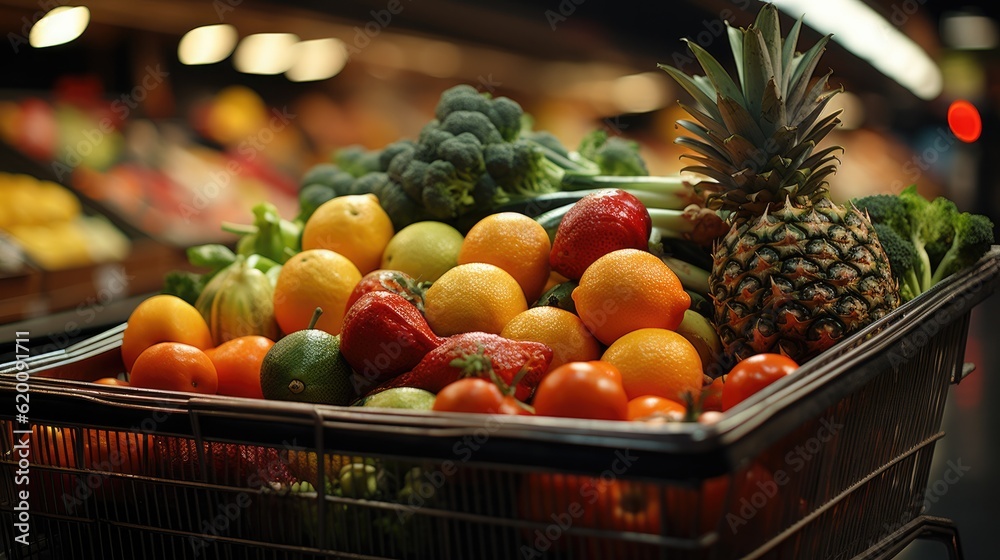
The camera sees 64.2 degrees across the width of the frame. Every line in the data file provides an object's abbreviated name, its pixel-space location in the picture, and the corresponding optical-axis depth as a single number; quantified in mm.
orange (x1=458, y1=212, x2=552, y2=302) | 1616
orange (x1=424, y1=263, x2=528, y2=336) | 1467
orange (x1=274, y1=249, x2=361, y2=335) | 1666
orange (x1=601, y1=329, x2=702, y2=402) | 1267
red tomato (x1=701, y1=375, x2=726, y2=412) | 1228
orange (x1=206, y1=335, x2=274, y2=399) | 1544
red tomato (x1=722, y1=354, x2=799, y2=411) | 1080
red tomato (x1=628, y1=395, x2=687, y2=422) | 1109
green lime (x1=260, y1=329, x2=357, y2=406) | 1354
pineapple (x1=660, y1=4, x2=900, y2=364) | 1341
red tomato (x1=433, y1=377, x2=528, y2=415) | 1039
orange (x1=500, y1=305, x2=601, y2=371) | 1407
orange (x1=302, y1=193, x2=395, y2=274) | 1853
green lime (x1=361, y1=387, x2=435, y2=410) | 1242
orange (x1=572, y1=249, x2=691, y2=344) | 1388
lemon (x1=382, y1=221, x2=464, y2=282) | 1746
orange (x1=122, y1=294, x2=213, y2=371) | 1688
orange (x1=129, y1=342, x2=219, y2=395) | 1455
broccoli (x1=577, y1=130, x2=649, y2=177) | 2090
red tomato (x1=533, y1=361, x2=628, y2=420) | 1030
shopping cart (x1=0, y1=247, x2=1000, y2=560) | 892
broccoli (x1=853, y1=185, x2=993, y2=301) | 1550
